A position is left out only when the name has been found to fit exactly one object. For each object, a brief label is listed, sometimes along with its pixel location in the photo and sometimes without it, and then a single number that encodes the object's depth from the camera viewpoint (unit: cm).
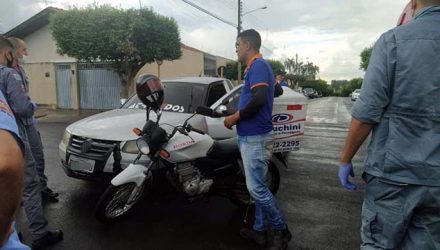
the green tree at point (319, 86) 7550
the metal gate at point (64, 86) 2116
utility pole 2509
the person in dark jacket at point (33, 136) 408
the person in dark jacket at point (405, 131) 190
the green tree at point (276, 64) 4740
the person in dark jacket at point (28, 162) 332
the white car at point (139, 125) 452
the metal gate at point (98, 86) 2061
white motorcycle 383
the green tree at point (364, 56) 5528
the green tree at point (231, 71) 3788
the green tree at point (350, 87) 7775
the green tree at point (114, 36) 1806
